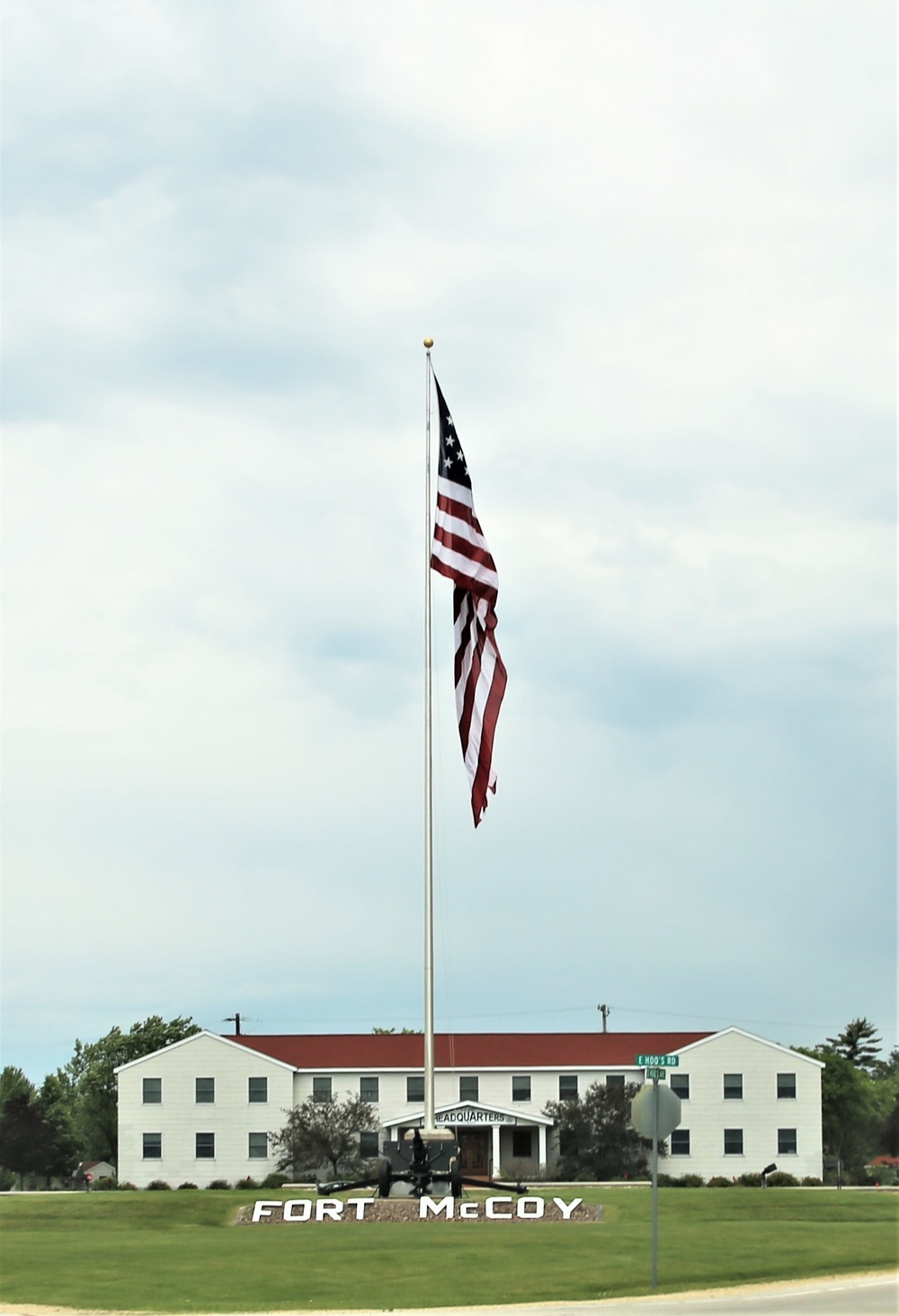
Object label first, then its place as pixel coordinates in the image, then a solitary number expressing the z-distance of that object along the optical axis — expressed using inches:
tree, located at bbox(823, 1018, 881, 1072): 5639.8
